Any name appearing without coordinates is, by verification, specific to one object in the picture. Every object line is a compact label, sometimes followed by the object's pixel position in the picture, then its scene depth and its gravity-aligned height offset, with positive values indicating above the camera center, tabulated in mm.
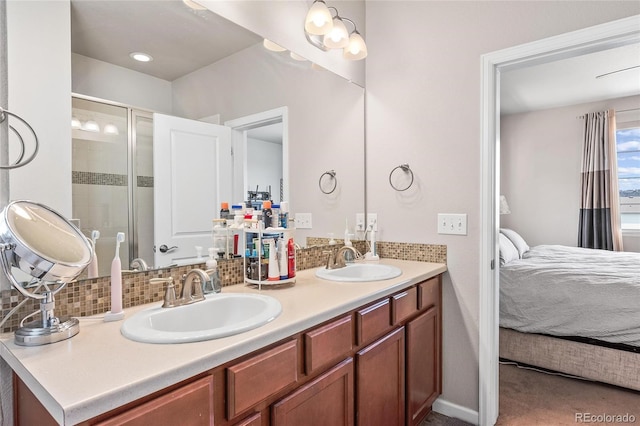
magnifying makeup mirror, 839 -105
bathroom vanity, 706 -392
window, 4574 +422
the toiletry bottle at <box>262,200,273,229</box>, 1553 -20
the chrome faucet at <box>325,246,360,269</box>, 1927 -268
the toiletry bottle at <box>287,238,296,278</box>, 1522 -202
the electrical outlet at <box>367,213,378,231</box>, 2287 -73
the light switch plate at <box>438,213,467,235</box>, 1943 -78
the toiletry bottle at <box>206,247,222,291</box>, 1346 -240
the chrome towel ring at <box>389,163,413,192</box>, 2139 +226
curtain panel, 4535 +262
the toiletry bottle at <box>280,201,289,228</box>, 1598 -22
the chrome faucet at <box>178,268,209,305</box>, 1203 -258
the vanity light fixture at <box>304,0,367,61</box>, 1794 +923
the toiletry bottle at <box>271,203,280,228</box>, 1564 -29
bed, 2285 -743
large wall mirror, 1188 +481
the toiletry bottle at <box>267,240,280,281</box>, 1457 -222
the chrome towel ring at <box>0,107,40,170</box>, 991 +194
